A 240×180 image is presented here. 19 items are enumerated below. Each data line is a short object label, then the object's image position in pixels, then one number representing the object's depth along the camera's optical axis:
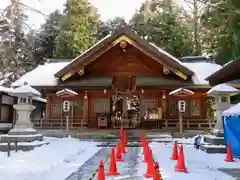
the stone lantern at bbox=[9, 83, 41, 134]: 12.89
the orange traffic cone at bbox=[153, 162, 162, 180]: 5.29
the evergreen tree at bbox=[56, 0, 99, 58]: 34.00
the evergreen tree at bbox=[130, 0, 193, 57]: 34.53
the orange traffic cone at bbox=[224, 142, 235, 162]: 9.21
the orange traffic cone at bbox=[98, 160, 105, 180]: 5.81
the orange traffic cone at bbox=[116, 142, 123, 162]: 9.58
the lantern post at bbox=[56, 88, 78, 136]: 17.53
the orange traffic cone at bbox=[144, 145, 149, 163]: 9.26
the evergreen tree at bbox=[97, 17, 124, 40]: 42.00
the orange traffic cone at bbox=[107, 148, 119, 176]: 7.22
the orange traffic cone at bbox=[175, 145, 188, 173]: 7.66
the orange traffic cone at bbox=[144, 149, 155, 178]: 6.99
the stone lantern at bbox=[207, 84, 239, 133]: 11.86
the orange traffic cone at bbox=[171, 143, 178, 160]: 9.63
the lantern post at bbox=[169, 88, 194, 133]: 17.09
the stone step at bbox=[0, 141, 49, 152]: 11.67
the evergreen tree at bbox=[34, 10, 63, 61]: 39.28
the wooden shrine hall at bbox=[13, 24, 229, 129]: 18.91
